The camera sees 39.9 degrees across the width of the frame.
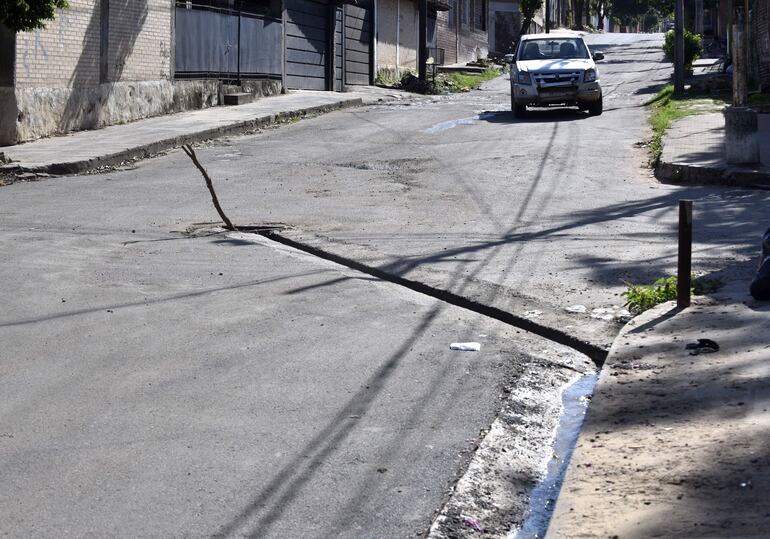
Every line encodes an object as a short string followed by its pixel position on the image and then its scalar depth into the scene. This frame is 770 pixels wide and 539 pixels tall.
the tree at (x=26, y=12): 15.37
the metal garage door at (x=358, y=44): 35.34
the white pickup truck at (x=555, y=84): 22.72
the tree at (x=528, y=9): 55.97
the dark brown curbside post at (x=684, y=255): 7.14
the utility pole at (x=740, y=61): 14.81
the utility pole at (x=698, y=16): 55.28
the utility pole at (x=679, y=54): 26.86
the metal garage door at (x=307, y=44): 30.45
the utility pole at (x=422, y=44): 35.91
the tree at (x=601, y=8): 99.56
